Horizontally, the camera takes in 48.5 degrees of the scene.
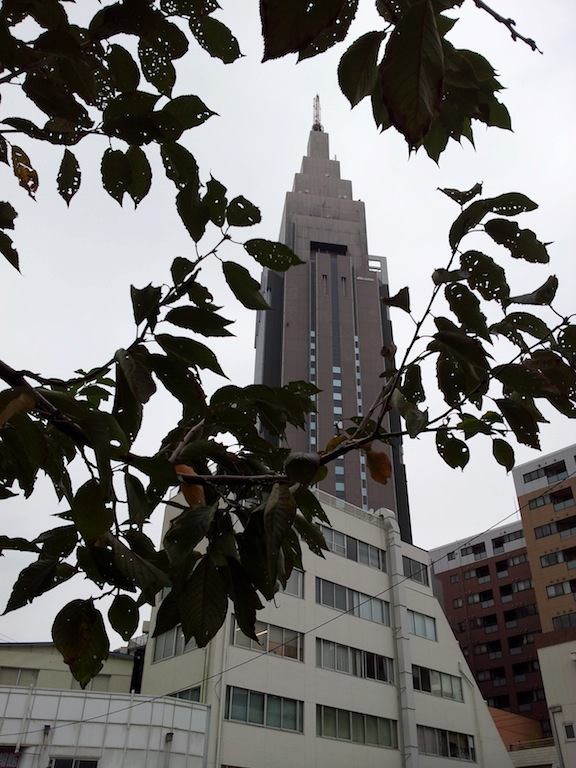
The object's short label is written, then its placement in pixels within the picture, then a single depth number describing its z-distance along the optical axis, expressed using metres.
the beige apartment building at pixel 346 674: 21.19
